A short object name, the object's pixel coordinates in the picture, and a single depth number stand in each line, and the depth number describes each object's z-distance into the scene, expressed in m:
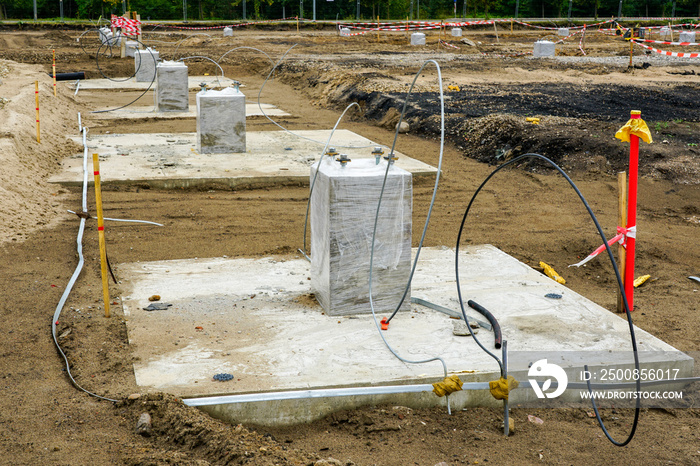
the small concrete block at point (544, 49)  30.47
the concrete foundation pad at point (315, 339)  4.00
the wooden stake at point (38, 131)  11.01
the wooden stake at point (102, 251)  4.91
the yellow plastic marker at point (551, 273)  6.66
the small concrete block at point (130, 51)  30.67
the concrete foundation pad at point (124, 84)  21.77
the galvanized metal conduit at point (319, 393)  3.83
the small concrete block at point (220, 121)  11.08
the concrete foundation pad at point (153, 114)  15.96
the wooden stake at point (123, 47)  30.05
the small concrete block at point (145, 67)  23.45
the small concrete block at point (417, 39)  36.06
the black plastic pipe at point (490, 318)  4.59
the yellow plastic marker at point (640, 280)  6.60
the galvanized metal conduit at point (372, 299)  4.27
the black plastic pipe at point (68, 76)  17.44
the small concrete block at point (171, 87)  16.36
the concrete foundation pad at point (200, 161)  9.75
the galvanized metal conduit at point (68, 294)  4.18
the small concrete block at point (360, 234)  4.81
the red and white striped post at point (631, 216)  5.35
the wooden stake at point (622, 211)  5.53
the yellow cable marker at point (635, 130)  5.26
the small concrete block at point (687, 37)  38.25
